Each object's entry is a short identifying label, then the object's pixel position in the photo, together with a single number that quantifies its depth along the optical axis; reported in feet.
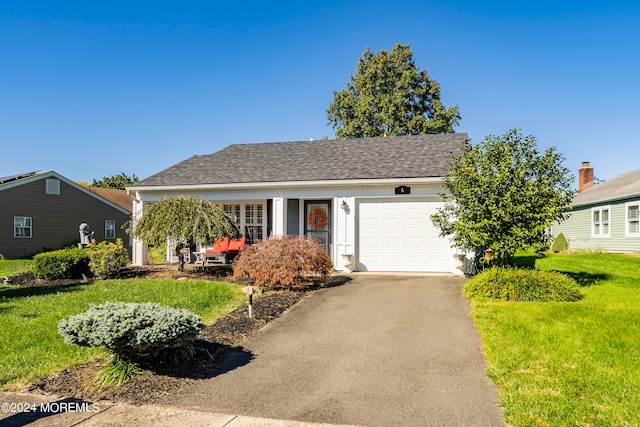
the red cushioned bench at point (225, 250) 50.47
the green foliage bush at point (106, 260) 40.91
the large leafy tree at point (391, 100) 98.73
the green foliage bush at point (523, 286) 28.32
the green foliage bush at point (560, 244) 79.36
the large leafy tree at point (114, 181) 177.47
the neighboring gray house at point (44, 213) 77.41
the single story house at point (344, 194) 41.83
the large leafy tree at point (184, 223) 38.73
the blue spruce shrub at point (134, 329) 15.31
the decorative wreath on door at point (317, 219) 47.67
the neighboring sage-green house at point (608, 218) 63.72
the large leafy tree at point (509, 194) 31.32
